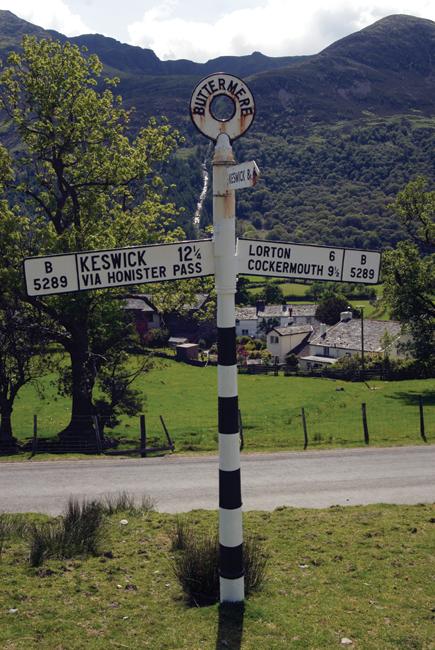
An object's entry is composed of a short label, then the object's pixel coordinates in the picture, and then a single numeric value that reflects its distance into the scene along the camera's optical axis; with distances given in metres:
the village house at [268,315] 87.88
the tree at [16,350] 19.33
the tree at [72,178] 19.05
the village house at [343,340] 62.17
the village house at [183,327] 76.81
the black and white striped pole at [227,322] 4.84
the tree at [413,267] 34.50
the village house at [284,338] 71.69
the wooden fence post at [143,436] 18.17
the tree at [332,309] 82.94
